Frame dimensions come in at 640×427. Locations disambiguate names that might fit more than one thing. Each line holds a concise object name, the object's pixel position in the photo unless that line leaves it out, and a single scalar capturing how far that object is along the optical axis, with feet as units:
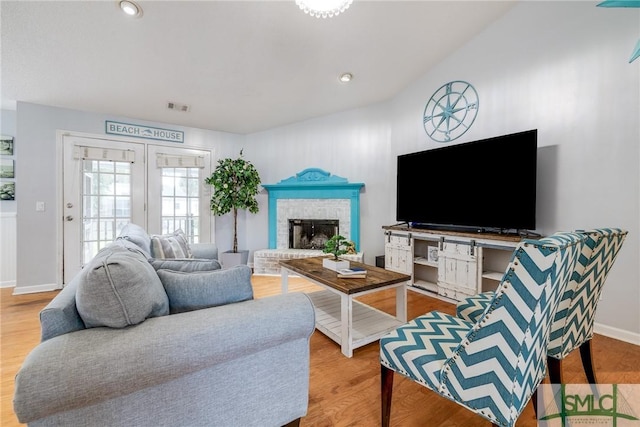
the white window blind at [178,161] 14.20
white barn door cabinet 9.34
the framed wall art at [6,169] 12.31
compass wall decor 10.66
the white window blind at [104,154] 12.32
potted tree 14.35
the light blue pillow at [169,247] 8.18
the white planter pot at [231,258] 14.51
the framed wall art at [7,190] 12.32
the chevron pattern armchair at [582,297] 4.11
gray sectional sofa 2.60
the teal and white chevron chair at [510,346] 2.87
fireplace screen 15.40
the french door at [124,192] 12.31
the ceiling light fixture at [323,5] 5.90
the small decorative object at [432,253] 11.26
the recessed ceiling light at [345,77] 11.34
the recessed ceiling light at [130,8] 7.07
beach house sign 13.01
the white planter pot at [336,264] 8.26
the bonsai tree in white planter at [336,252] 8.29
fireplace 14.70
